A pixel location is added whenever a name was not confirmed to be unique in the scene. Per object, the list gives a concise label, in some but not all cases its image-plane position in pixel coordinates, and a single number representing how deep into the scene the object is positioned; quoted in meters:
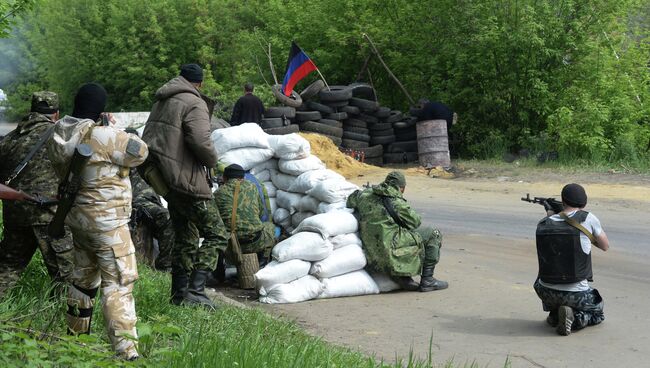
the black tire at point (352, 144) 22.11
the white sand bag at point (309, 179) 10.71
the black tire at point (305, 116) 21.14
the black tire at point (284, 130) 19.91
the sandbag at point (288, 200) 11.02
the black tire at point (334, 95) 21.67
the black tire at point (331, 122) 21.36
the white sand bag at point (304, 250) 9.25
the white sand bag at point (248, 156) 11.20
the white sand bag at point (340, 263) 9.25
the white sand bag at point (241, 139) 11.35
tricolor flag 19.91
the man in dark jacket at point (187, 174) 7.19
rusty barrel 21.14
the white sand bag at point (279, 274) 9.09
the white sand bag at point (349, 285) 9.21
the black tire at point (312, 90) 21.88
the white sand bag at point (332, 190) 10.35
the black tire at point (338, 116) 21.61
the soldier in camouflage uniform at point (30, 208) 6.38
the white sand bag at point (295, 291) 8.99
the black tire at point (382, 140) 22.69
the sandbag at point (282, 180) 11.16
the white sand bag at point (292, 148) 11.12
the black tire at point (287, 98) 21.08
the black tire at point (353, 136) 22.16
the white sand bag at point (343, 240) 9.45
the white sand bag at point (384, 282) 9.52
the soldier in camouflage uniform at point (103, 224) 5.22
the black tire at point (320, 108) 21.53
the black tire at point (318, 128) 21.06
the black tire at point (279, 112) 20.43
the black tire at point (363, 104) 22.28
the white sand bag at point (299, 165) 11.02
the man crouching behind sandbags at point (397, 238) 9.31
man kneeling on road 7.72
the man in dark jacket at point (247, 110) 18.27
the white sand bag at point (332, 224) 9.44
